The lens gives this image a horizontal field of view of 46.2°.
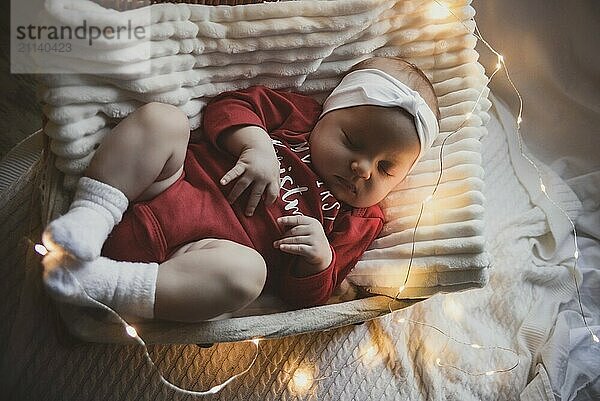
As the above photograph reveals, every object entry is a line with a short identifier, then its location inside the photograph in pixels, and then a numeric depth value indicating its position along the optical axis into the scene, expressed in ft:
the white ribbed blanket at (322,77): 3.06
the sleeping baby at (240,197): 2.87
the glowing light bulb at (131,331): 2.97
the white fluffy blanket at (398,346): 3.23
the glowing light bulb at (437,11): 3.98
